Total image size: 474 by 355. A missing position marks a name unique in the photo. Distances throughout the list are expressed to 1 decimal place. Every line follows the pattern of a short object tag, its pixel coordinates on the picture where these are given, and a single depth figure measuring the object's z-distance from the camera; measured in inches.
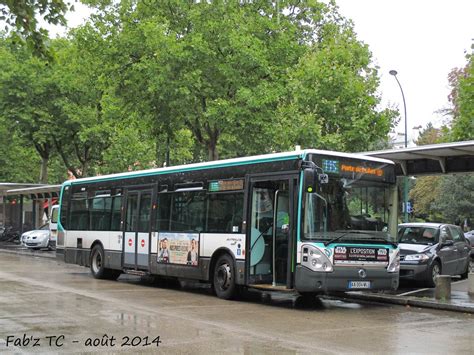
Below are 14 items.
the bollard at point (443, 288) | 530.6
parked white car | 1305.4
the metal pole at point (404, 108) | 1330.0
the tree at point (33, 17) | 327.9
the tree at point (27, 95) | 1327.5
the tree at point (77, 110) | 1305.4
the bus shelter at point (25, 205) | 1414.9
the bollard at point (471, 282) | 569.7
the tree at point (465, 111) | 978.7
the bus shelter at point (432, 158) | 560.7
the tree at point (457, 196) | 1983.3
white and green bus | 469.4
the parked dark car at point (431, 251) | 619.8
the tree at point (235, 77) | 858.8
